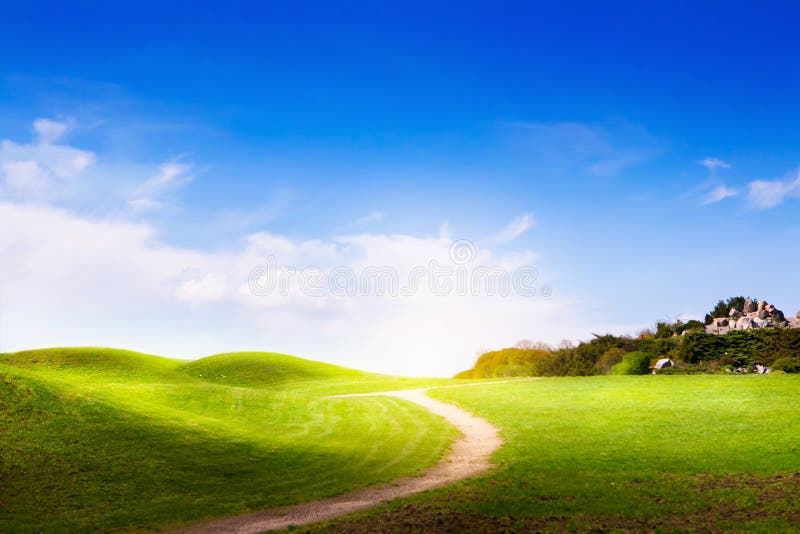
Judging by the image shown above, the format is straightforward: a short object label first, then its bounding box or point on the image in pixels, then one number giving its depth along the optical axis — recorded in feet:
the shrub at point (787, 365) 133.90
